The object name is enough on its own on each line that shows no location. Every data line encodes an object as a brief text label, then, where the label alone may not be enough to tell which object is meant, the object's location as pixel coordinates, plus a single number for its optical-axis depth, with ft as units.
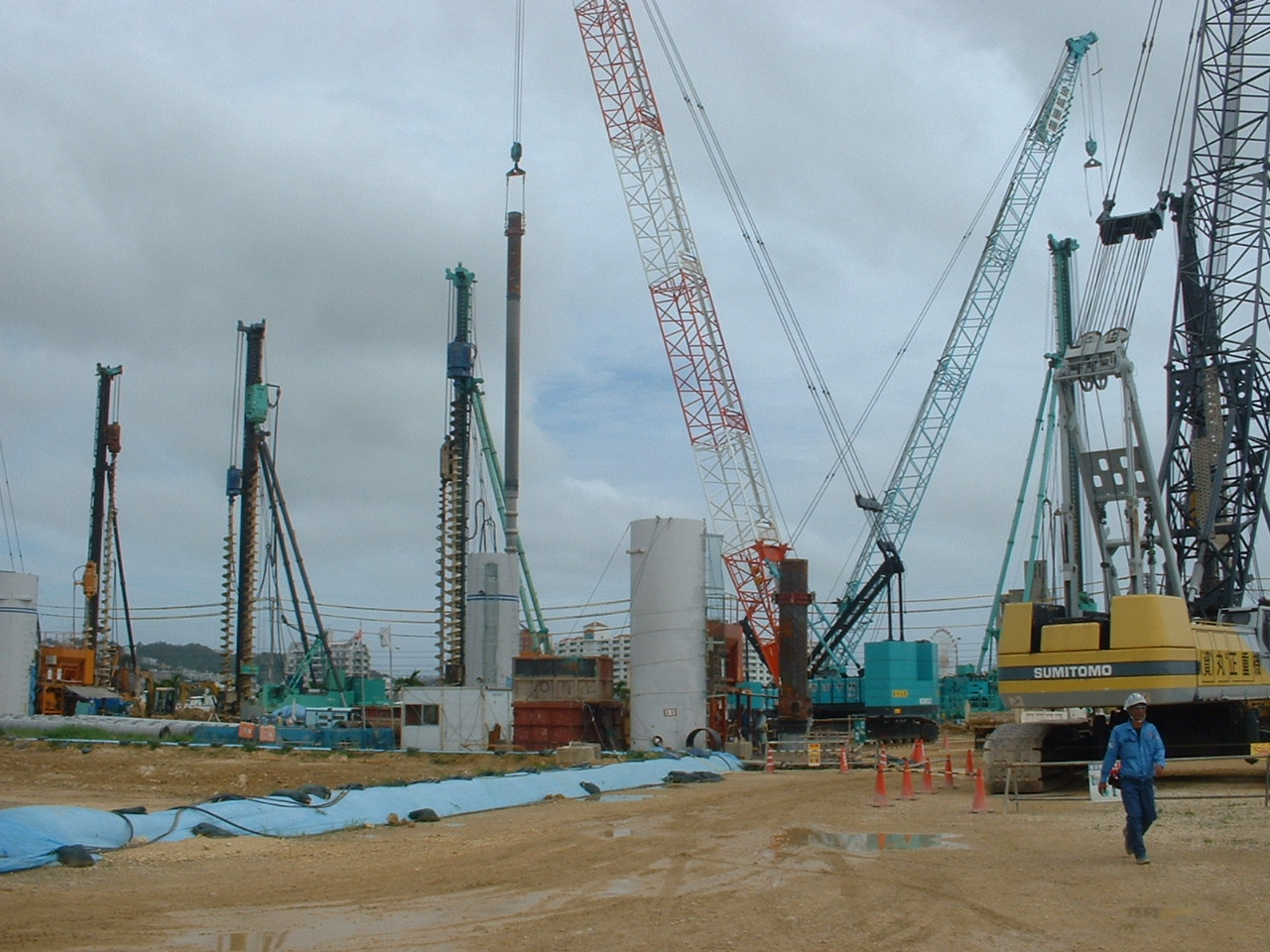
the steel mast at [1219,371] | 119.14
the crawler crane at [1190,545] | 77.15
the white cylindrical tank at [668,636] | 135.03
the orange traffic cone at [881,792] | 76.18
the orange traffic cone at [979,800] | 70.69
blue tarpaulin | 48.52
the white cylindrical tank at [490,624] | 207.92
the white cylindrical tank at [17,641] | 187.52
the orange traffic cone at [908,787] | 80.48
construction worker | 46.70
